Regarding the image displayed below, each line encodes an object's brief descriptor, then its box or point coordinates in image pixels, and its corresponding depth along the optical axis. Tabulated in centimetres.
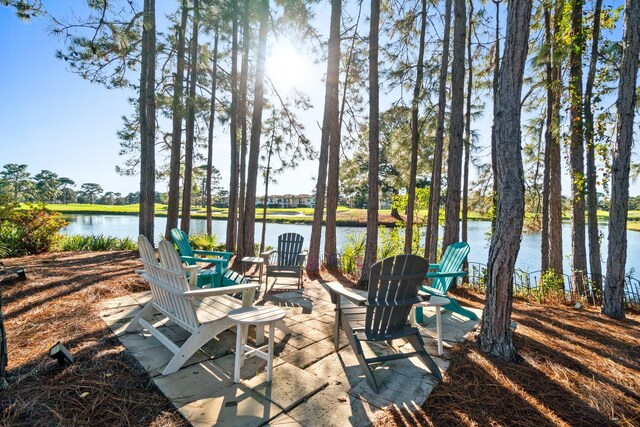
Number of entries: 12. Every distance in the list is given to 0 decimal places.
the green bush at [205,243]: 846
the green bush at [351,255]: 668
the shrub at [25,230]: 677
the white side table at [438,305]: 235
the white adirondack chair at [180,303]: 203
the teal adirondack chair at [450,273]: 327
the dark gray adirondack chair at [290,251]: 484
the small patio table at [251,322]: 194
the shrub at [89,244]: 802
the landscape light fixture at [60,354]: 194
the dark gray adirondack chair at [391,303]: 208
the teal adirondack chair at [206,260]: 354
